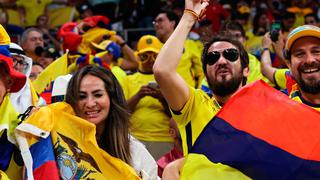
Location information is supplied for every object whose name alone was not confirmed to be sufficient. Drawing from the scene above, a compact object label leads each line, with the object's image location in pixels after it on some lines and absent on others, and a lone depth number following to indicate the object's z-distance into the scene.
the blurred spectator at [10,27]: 20.70
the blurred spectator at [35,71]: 14.30
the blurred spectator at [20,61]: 10.40
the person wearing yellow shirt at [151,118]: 14.09
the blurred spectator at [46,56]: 16.23
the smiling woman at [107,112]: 8.36
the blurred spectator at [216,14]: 22.73
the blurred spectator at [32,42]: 16.59
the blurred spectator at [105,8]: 23.08
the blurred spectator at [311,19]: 21.72
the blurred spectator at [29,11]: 22.67
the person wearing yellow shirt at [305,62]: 8.67
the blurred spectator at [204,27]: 20.11
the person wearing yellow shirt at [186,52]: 15.93
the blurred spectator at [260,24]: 21.77
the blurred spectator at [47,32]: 20.61
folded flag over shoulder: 7.07
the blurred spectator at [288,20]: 22.11
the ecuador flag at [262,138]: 6.23
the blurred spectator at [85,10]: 22.18
